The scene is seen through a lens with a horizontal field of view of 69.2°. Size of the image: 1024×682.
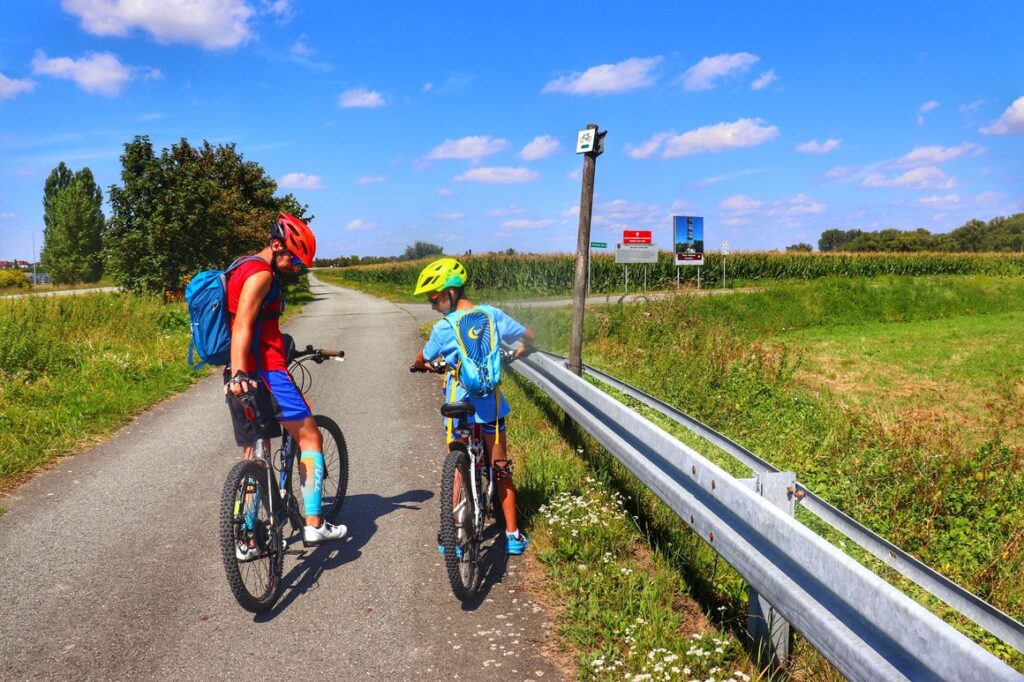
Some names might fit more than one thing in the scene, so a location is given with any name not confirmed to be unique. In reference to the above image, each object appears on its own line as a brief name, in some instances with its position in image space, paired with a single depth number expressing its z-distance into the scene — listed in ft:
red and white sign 96.48
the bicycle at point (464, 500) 12.67
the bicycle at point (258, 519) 12.18
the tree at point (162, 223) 85.61
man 13.16
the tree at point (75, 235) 236.22
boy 14.07
